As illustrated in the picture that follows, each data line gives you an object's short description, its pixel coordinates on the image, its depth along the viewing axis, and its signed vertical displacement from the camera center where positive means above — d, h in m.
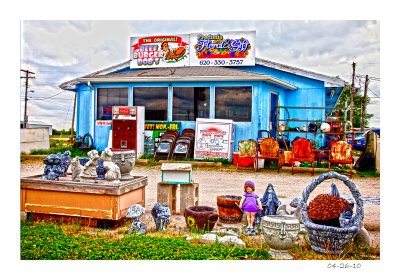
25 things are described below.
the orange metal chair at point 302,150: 9.30 -0.20
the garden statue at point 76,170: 5.63 -0.41
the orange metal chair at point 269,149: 9.64 -0.19
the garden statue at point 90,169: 5.53 -0.39
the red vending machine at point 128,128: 11.20 +0.27
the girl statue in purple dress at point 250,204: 5.17 -0.76
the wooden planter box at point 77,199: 5.28 -0.75
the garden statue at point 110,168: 5.42 -0.37
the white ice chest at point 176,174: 5.93 -0.47
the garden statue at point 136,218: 5.12 -0.94
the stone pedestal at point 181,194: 5.96 -0.74
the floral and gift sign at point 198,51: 11.01 +2.32
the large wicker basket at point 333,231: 4.37 -0.90
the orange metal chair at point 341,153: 9.14 -0.25
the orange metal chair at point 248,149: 9.65 -0.20
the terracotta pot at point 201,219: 5.12 -0.93
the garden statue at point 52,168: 5.66 -0.39
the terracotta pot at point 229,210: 5.61 -0.91
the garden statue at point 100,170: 5.48 -0.40
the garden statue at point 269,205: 5.45 -0.80
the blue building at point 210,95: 11.17 +1.20
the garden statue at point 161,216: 5.21 -0.91
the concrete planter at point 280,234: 4.32 -0.92
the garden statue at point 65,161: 5.82 -0.31
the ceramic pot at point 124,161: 5.80 -0.30
